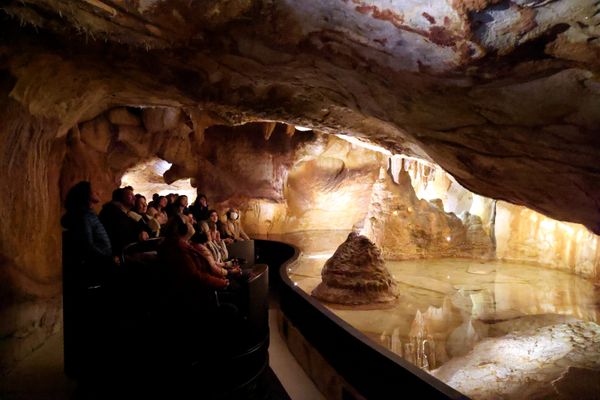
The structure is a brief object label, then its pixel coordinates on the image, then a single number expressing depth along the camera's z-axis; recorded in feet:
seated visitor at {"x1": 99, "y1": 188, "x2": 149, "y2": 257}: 14.03
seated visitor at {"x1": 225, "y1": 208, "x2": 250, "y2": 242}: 22.38
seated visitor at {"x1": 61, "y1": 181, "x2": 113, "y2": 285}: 12.00
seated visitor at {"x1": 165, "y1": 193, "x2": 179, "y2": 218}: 19.41
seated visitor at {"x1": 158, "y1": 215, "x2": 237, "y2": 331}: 10.61
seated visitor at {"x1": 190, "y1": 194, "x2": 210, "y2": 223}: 20.58
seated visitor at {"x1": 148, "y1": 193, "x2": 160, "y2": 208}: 18.66
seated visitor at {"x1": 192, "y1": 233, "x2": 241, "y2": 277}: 11.26
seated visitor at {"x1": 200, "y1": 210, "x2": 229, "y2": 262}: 15.06
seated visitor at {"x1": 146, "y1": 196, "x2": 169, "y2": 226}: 18.32
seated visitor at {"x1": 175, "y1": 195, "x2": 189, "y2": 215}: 18.85
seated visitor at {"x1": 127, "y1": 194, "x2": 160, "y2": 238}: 15.28
